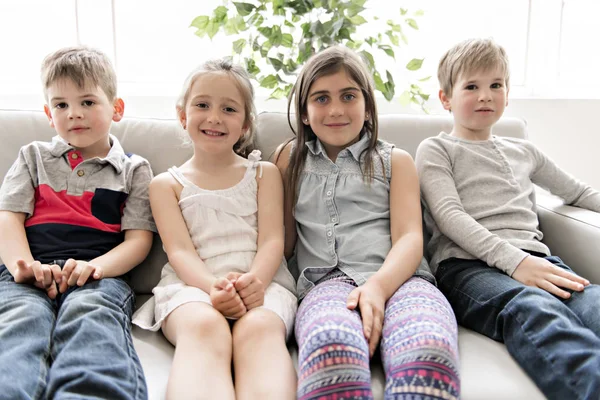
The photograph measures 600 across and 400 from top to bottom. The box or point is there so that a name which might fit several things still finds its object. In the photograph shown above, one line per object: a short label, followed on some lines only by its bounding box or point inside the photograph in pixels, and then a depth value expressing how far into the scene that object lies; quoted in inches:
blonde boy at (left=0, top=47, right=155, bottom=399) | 41.3
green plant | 70.8
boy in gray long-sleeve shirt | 40.3
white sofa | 41.5
